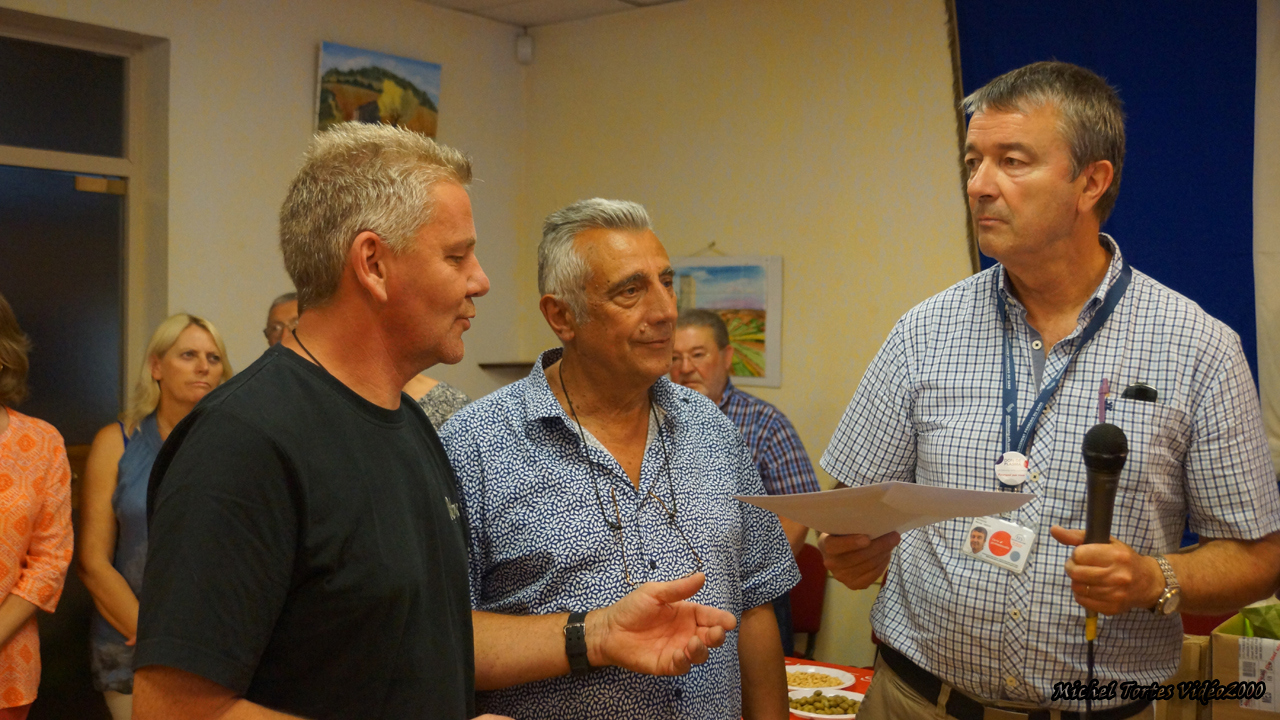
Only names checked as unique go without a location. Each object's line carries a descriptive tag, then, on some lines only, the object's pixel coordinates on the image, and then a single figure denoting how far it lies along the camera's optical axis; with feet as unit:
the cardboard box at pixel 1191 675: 8.75
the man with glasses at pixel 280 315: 13.10
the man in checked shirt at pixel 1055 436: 5.45
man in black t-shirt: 3.54
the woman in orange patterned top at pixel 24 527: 8.95
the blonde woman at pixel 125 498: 11.32
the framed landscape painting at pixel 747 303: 15.99
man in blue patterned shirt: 5.68
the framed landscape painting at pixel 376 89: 15.67
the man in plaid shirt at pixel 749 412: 12.76
